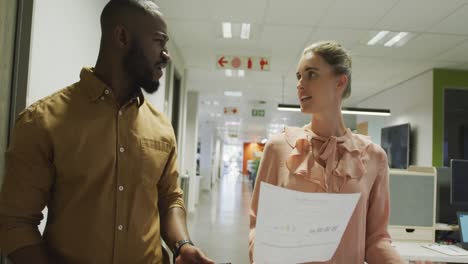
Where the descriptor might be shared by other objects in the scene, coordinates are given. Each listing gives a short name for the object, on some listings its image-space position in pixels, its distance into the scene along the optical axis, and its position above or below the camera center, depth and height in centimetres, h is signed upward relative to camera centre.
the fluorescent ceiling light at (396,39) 484 +164
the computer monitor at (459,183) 313 -22
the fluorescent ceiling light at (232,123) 1716 +126
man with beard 94 -7
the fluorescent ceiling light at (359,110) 745 +91
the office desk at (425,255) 265 -75
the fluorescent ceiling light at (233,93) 962 +152
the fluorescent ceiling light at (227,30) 477 +166
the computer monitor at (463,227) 298 -59
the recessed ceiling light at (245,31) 475 +165
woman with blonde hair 115 -3
